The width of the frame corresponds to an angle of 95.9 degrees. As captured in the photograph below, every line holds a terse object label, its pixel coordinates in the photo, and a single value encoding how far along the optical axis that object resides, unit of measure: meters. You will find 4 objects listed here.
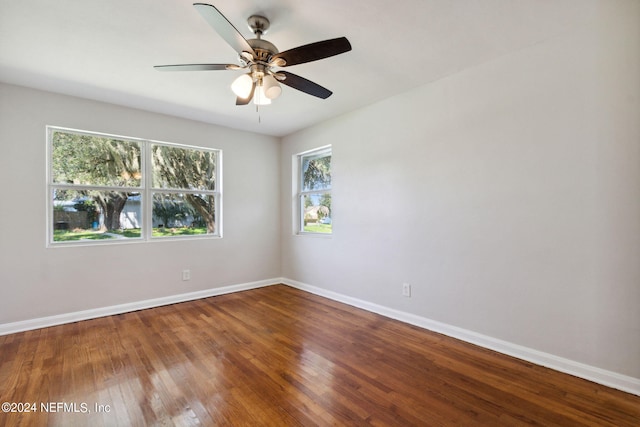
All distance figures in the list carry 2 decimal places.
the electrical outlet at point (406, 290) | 3.07
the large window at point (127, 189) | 3.18
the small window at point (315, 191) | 4.19
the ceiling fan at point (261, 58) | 1.65
